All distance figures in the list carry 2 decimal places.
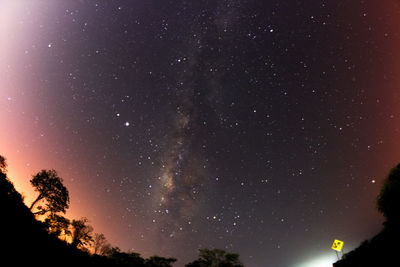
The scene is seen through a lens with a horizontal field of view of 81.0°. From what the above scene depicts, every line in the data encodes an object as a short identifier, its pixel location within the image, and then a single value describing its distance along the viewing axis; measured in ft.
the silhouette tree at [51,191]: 106.83
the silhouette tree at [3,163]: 106.10
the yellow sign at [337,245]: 122.14
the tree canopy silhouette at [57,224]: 103.40
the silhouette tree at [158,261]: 117.19
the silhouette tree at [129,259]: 109.32
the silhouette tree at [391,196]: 102.17
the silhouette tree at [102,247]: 164.55
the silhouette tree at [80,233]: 127.42
